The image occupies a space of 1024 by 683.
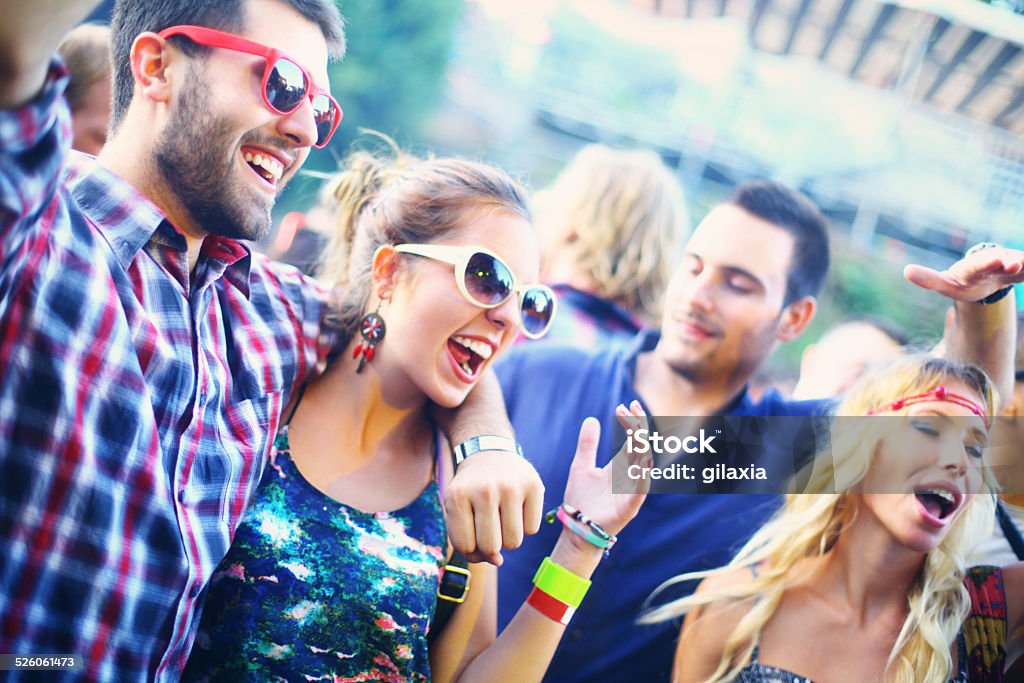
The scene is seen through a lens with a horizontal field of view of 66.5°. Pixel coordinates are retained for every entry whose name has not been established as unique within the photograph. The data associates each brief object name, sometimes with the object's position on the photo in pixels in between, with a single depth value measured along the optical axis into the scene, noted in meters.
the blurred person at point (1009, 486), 2.03
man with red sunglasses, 1.25
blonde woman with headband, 1.93
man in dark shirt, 1.95
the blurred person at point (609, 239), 2.20
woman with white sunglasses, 1.57
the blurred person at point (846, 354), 2.12
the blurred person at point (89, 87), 2.17
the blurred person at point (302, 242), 2.17
